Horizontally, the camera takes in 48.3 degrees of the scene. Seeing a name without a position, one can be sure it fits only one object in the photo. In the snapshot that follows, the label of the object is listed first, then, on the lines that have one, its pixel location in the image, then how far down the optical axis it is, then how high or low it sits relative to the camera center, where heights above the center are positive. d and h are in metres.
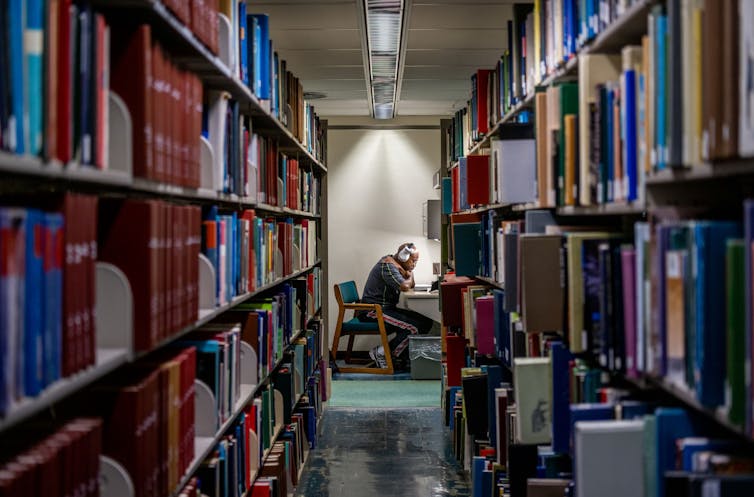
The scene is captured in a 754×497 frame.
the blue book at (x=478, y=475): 3.97 -1.11
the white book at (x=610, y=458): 1.80 -0.46
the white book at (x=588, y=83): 2.23 +0.43
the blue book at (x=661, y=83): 1.65 +0.32
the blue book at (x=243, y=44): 3.16 +0.77
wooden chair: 8.09 -0.79
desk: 8.41 -0.60
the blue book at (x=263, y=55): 3.56 +0.81
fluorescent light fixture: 4.24 +1.21
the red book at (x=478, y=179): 4.20 +0.33
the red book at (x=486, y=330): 3.94 -0.40
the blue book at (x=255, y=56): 3.37 +0.78
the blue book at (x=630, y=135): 1.90 +0.25
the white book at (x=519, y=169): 3.04 +0.27
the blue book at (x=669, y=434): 1.64 -0.37
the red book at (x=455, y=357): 5.47 -0.74
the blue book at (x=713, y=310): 1.42 -0.12
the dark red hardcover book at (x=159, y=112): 1.90 +0.31
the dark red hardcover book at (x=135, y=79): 1.79 +0.36
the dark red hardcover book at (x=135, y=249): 1.79 -0.01
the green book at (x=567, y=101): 2.45 +0.42
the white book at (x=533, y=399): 2.54 -0.48
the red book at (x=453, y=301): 4.99 -0.34
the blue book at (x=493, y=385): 3.92 -0.66
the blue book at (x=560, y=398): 2.39 -0.44
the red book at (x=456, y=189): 5.41 +0.37
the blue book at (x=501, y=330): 3.55 -0.38
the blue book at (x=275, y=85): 3.95 +0.78
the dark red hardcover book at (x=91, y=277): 1.51 -0.05
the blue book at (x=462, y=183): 4.61 +0.36
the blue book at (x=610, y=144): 2.05 +0.25
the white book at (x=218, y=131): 2.68 +0.38
